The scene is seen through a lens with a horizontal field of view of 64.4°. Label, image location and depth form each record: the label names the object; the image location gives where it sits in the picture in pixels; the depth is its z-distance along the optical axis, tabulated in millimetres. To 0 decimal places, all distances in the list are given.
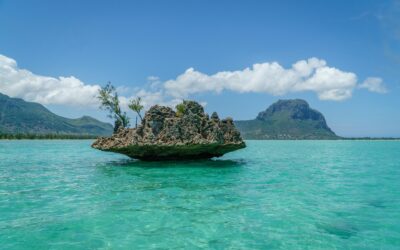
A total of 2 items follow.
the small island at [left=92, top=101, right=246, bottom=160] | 27312
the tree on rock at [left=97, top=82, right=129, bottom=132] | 41062
